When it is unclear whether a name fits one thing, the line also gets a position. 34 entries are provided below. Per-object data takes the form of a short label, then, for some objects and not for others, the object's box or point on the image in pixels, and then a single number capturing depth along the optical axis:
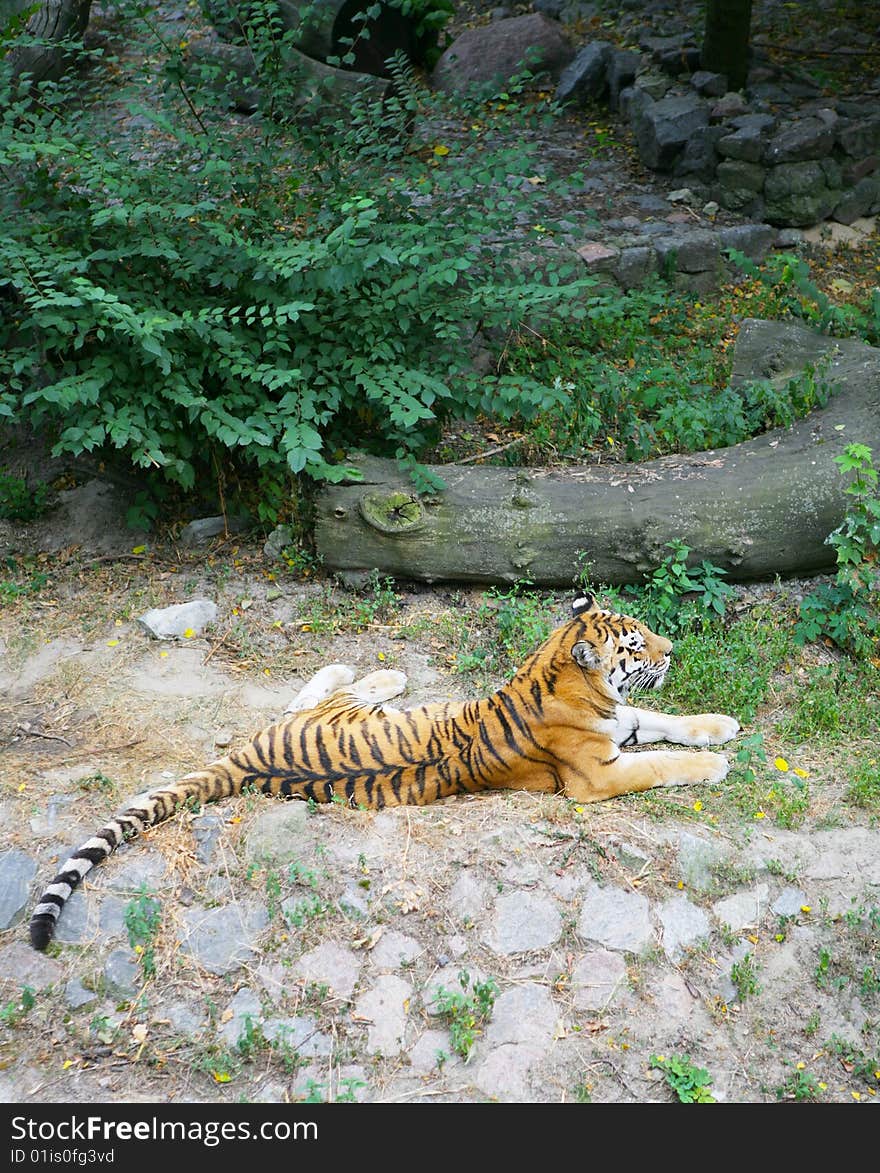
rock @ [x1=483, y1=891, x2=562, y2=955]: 4.02
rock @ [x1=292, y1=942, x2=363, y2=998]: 3.88
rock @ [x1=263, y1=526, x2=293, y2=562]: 6.42
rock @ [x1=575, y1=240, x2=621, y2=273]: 8.43
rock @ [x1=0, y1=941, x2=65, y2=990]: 3.89
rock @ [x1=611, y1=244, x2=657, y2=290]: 8.51
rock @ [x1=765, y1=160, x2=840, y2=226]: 9.11
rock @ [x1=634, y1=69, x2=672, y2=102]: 10.14
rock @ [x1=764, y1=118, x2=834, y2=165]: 9.09
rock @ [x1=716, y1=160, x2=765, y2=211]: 9.21
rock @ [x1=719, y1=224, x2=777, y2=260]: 8.85
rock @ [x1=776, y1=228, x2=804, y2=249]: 9.05
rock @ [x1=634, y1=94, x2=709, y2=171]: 9.55
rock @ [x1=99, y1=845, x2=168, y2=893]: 4.17
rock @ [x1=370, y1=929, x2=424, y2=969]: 3.96
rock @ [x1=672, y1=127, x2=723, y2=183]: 9.40
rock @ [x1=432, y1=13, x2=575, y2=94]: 10.56
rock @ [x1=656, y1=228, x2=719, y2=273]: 8.56
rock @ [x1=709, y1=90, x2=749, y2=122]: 9.58
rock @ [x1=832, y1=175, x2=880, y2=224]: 9.22
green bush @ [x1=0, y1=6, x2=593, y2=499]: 5.60
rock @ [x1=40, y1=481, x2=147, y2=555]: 6.69
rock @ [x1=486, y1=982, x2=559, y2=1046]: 3.74
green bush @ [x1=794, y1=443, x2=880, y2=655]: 5.49
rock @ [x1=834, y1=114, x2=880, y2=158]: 9.29
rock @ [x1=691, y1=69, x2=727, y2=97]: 9.88
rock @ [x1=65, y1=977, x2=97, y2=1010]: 3.82
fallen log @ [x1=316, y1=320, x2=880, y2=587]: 5.82
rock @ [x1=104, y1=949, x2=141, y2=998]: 3.86
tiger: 4.50
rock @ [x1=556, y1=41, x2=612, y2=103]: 10.54
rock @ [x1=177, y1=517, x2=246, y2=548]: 6.61
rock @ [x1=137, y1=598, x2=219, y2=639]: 5.84
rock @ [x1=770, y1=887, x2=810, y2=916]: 4.15
